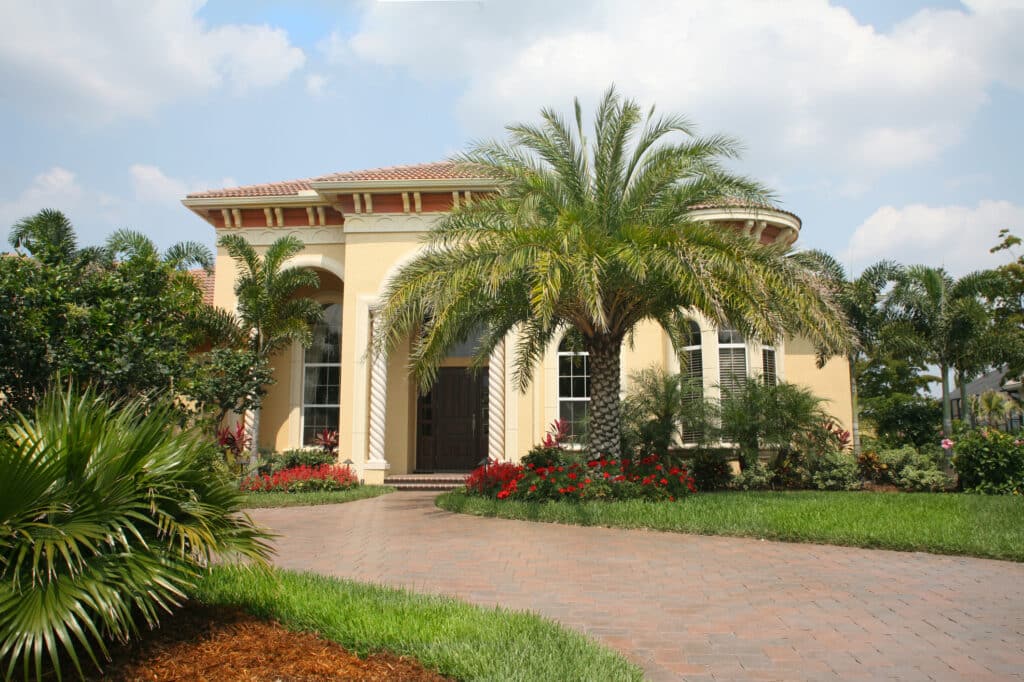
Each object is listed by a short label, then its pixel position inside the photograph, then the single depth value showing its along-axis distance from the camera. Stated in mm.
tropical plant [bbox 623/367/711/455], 14359
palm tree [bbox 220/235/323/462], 15062
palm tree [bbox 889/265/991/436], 14695
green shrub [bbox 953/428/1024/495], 12578
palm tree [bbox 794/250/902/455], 15328
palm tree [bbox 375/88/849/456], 9852
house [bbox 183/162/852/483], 15977
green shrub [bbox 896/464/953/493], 13789
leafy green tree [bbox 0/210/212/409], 11062
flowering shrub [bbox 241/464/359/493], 13969
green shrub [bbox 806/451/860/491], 14195
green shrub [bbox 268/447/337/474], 15297
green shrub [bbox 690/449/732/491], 14641
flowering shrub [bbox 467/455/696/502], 10828
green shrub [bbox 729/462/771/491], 14305
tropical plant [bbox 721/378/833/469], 13828
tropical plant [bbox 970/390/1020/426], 24906
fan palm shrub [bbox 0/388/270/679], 3355
